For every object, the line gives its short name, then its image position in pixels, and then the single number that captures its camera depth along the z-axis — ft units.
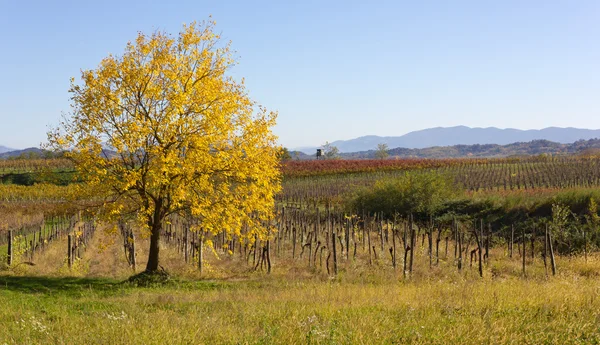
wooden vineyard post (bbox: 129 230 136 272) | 61.05
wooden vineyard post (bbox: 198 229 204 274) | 57.95
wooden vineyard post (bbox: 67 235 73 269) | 61.36
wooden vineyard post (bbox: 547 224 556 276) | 50.52
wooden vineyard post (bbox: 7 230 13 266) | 61.65
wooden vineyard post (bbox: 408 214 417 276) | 51.26
